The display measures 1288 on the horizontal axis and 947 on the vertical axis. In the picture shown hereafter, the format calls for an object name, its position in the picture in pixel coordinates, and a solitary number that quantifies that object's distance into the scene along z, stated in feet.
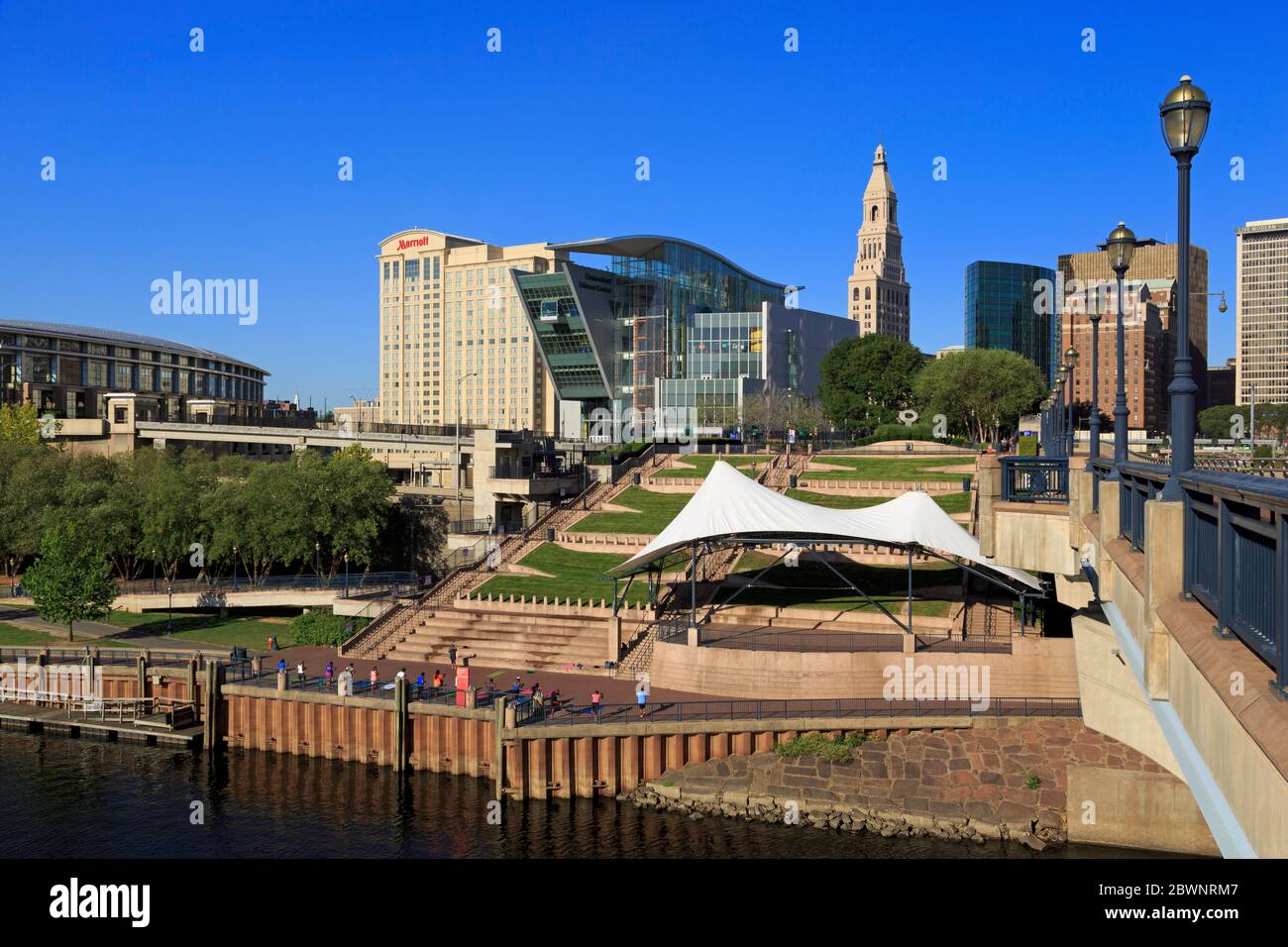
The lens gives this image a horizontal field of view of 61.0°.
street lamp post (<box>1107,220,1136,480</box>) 60.44
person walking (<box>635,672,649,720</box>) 119.03
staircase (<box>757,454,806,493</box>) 221.05
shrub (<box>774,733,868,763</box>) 109.81
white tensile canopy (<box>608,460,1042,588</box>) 132.77
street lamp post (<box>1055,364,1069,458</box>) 125.59
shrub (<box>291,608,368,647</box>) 160.25
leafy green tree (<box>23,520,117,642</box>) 164.55
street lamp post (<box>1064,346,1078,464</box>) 110.47
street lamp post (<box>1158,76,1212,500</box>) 33.63
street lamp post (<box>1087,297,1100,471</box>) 70.12
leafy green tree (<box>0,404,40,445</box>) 277.85
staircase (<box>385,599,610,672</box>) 143.13
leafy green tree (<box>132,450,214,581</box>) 201.05
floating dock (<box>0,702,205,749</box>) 132.36
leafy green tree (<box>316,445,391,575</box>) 197.26
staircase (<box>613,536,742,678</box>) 137.08
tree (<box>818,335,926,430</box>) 340.18
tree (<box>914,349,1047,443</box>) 304.30
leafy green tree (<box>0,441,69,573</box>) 209.77
